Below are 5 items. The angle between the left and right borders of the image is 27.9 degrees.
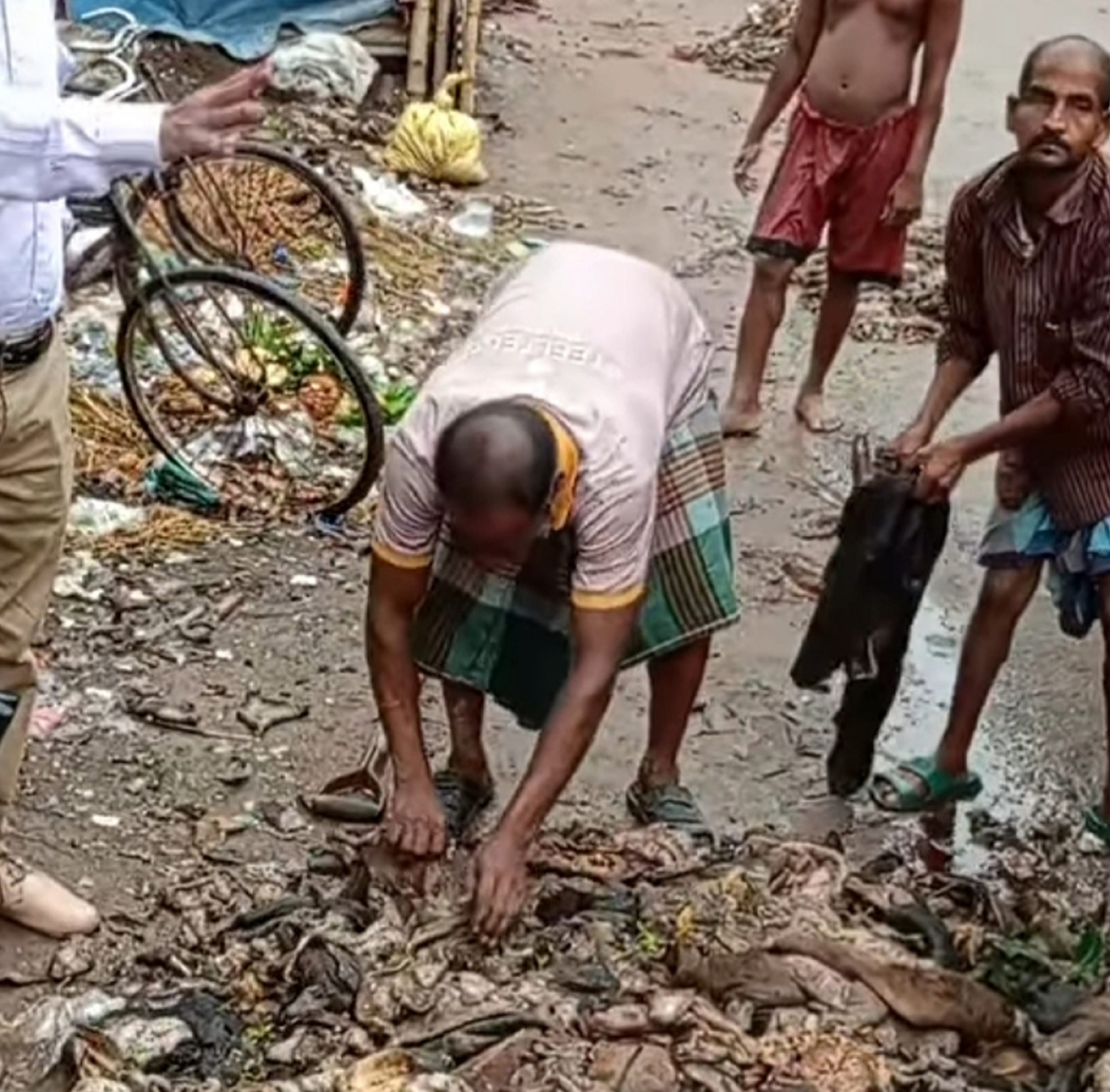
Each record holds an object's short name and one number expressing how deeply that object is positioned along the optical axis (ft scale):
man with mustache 15.35
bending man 12.74
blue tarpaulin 33.76
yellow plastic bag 31.19
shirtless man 23.13
